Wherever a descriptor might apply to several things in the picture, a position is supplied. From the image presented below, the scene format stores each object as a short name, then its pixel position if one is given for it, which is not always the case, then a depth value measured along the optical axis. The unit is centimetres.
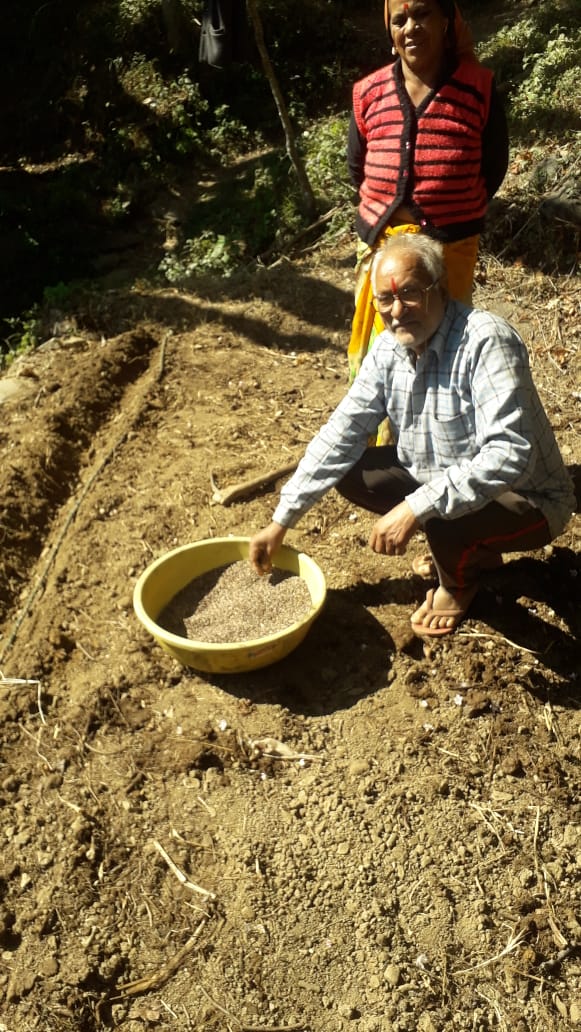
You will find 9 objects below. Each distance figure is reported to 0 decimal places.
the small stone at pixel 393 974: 237
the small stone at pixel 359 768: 278
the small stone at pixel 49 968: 241
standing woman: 280
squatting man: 246
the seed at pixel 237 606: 304
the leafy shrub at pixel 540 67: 575
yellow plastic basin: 281
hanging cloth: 751
